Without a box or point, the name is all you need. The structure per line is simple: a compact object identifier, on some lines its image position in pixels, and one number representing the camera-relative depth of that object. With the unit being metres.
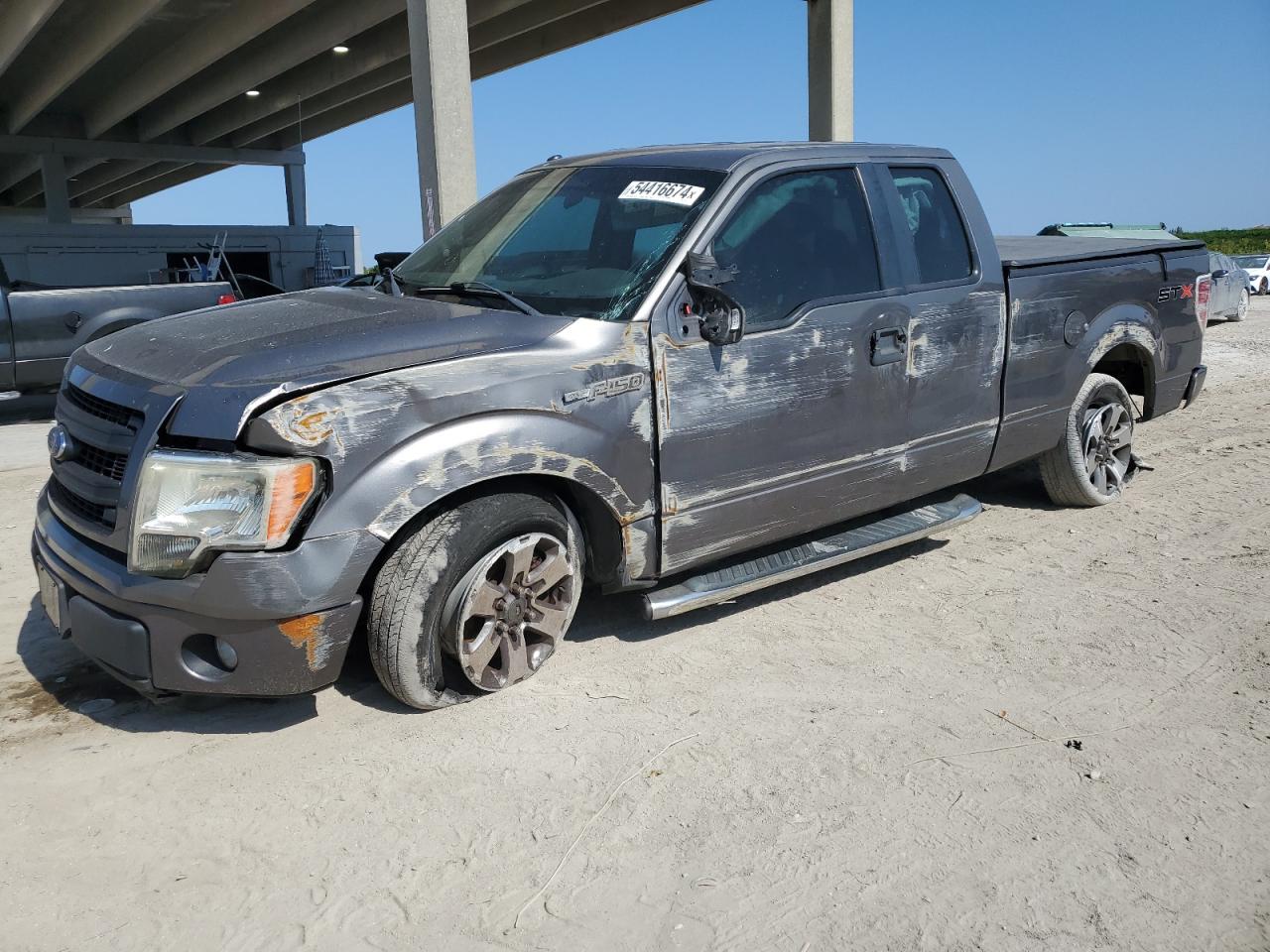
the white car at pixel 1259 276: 24.58
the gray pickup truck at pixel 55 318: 9.27
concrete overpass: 12.72
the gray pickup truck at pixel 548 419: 3.06
